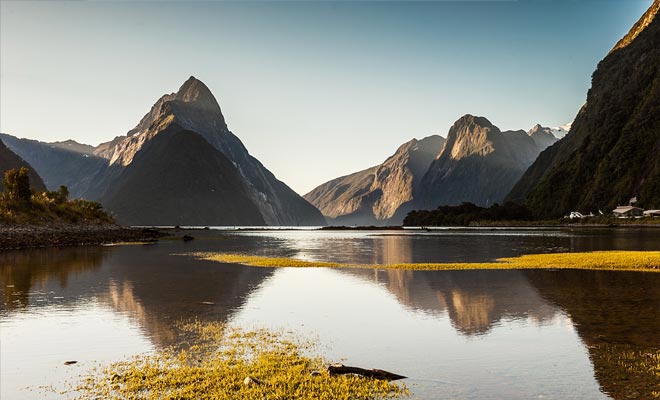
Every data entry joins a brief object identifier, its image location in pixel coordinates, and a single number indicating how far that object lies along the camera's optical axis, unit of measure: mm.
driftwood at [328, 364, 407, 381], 18125
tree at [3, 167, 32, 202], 128500
